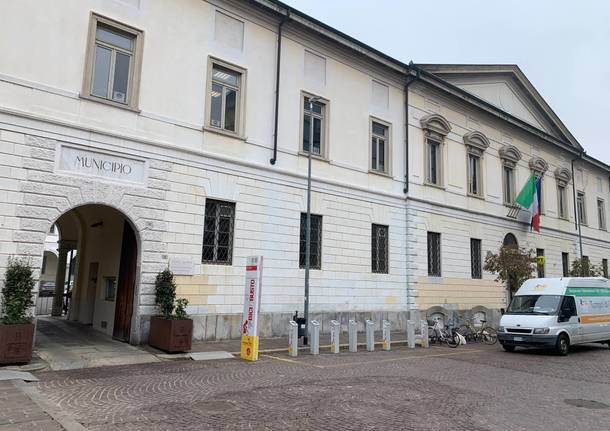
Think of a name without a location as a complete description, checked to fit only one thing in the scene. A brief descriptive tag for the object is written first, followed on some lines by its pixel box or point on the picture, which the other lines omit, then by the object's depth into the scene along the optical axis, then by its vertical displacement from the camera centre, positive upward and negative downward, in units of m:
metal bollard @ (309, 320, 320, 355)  13.47 -1.26
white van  14.95 -0.53
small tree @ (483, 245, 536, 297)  21.44 +1.33
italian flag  26.78 +5.29
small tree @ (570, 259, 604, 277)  27.91 +1.66
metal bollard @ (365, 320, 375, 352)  14.68 -1.32
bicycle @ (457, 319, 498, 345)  18.55 -1.44
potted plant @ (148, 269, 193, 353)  12.20 -0.87
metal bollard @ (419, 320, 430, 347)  16.25 -1.32
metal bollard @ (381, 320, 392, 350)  15.22 -1.31
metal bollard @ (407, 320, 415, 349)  15.80 -1.27
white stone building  12.37 +3.90
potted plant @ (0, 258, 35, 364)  9.99 -0.73
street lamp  14.88 +0.46
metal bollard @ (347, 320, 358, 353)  14.39 -1.26
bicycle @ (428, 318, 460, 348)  16.77 -1.39
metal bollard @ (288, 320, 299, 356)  13.05 -1.26
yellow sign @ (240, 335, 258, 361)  12.11 -1.43
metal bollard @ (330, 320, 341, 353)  14.00 -1.24
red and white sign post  12.14 -0.46
